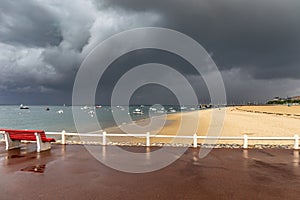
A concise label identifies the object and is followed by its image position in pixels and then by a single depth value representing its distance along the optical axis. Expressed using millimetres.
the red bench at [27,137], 10559
